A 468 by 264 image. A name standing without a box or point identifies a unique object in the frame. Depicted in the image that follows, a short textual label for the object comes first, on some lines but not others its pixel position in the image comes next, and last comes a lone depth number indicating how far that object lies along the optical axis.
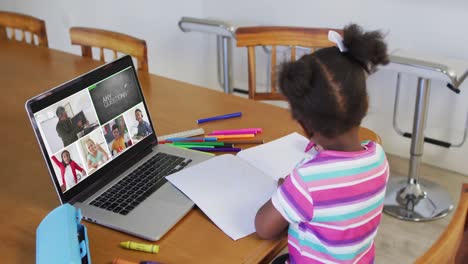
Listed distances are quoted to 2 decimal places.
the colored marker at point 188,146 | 1.36
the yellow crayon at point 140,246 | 0.98
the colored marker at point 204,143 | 1.36
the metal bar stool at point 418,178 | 2.18
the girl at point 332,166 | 0.92
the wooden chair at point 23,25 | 2.37
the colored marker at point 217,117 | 1.51
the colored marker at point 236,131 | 1.42
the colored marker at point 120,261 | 0.90
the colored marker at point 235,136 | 1.40
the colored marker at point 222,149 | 1.34
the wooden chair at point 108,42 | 1.92
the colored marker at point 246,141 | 1.39
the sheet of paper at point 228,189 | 1.06
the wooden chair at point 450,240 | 0.73
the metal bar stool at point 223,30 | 2.69
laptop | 1.05
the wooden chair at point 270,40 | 1.89
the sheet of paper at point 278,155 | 1.25
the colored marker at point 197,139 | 1.39
